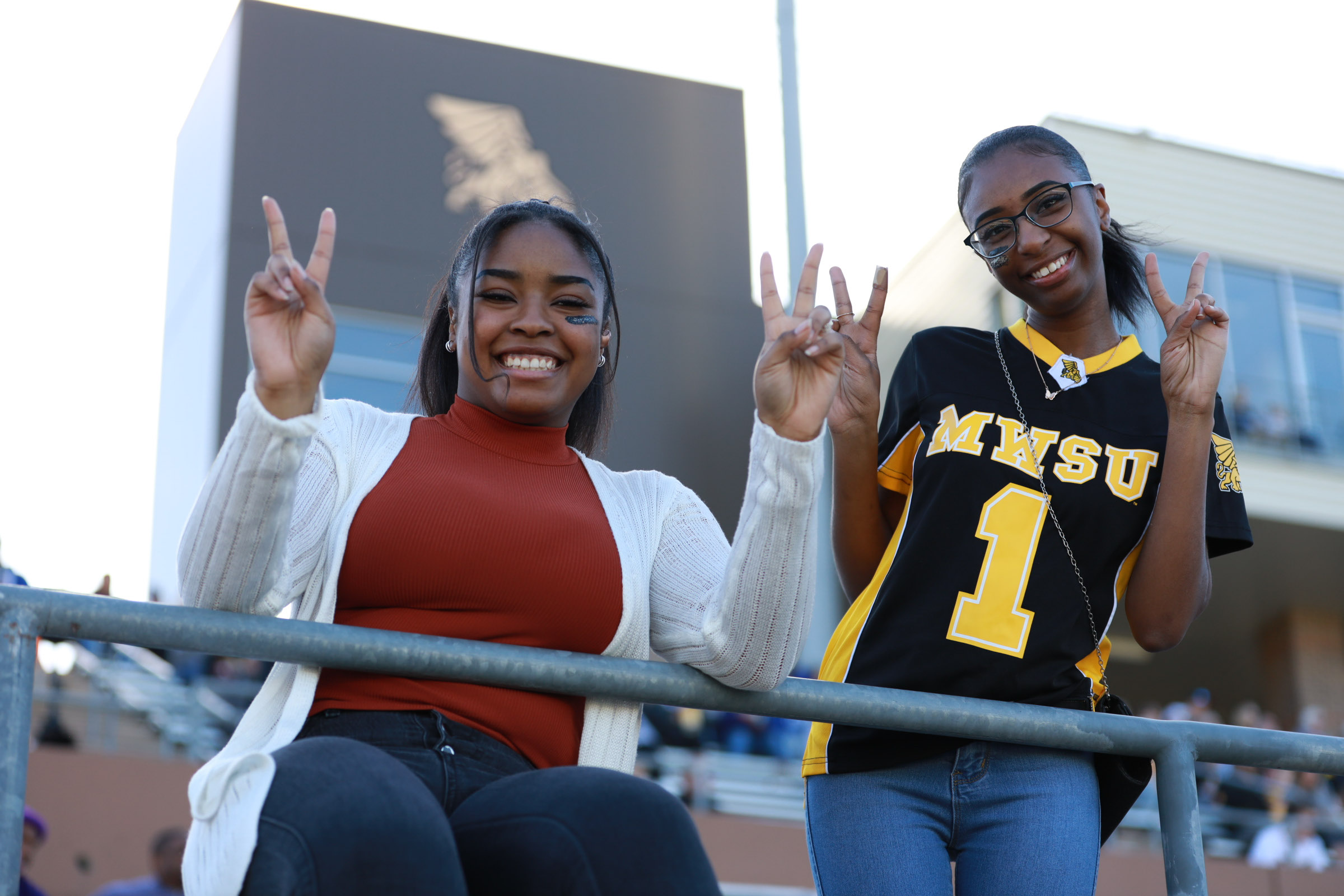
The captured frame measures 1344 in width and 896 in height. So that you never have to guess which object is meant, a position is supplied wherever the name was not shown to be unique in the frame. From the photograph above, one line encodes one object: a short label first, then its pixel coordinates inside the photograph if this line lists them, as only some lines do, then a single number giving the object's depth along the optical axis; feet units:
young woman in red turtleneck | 5.46
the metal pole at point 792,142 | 32.17
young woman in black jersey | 7.31
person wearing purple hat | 19.21
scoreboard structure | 33.22
